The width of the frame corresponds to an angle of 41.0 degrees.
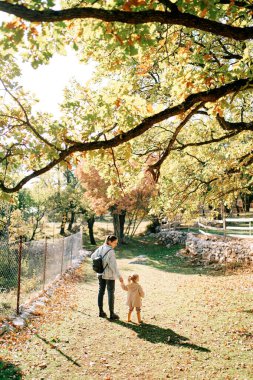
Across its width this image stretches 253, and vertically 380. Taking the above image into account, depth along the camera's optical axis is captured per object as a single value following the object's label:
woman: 8.38
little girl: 8.09
